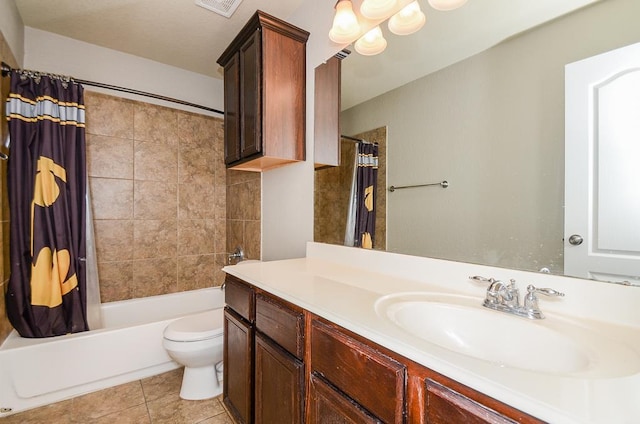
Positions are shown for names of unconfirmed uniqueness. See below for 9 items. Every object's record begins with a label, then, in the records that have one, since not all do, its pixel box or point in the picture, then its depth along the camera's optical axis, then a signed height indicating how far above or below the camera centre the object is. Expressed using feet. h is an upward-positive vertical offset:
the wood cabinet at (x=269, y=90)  5.63 +2.42
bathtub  5.35 -3.07
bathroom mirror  2.86 +0.76
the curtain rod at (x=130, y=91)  5.77 +3.06
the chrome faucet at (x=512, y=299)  2.69 -0.89
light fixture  4.14 +2.93
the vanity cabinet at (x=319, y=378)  1.90 -1.53
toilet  5.59 -2.76
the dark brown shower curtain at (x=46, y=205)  5.84 +0.15
